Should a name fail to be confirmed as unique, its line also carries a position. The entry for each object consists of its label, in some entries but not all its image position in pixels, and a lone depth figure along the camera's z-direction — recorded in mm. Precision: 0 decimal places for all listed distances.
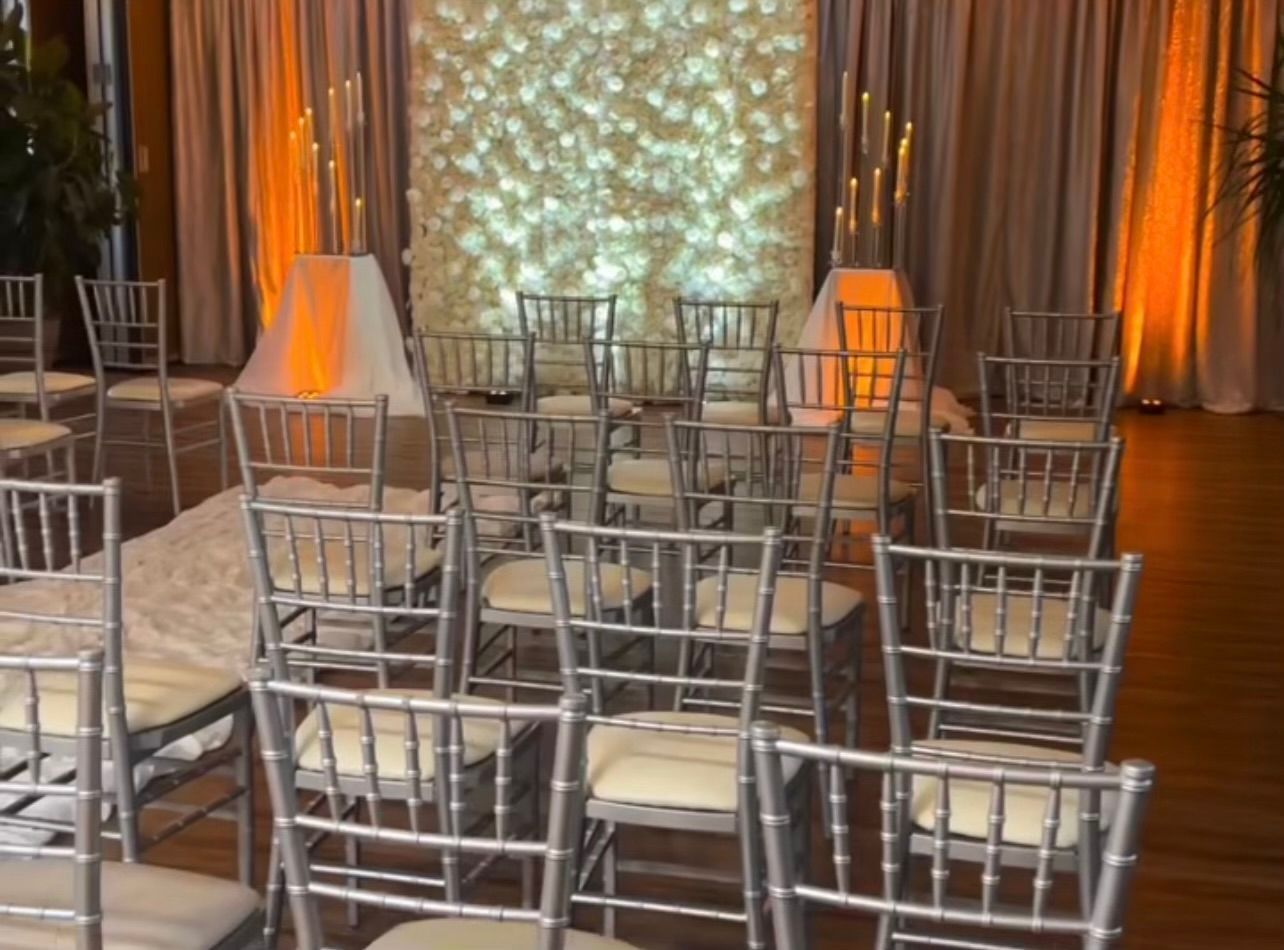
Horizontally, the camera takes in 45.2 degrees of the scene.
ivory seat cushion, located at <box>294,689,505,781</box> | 2326
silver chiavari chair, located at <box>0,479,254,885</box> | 2455
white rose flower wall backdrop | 8352
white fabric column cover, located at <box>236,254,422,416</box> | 7996
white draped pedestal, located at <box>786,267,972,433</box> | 7531
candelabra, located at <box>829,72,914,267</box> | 8039
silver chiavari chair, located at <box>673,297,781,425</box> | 5383
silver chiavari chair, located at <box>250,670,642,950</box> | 1522
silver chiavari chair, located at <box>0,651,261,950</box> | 1628
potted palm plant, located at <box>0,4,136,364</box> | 8391
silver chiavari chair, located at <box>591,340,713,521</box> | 4449
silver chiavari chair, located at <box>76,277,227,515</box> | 5625
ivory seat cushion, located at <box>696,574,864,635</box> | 3080
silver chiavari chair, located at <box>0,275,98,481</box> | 5059
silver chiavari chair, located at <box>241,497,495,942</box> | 2355
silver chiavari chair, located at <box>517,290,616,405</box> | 8602
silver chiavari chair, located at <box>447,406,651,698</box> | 3275
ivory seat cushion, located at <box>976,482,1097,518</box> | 4152
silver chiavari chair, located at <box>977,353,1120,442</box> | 4266
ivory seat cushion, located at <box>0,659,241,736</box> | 2512
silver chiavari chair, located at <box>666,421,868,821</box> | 2984
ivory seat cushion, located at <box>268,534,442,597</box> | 3400
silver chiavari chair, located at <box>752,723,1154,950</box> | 1374
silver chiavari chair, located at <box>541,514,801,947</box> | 2258
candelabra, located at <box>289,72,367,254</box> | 8797
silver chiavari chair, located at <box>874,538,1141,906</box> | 2131
